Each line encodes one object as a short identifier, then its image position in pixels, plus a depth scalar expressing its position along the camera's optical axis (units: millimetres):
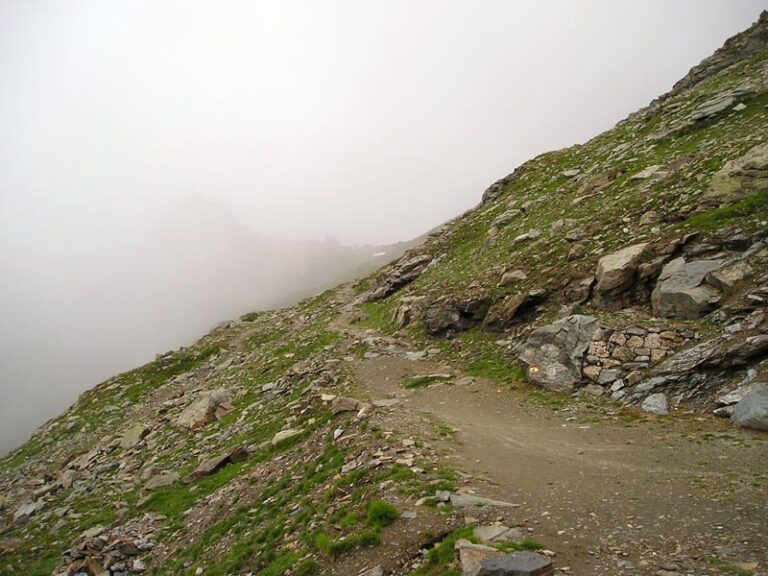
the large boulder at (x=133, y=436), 37409
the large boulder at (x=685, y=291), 21391
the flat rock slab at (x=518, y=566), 8969
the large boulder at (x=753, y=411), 14484
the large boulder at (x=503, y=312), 31625
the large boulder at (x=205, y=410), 35375
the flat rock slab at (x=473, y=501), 12547
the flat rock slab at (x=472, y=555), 9578
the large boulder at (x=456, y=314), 35219
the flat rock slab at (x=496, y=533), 10656
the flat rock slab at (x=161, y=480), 26250
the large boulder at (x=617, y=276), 25953
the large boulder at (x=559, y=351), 22844
